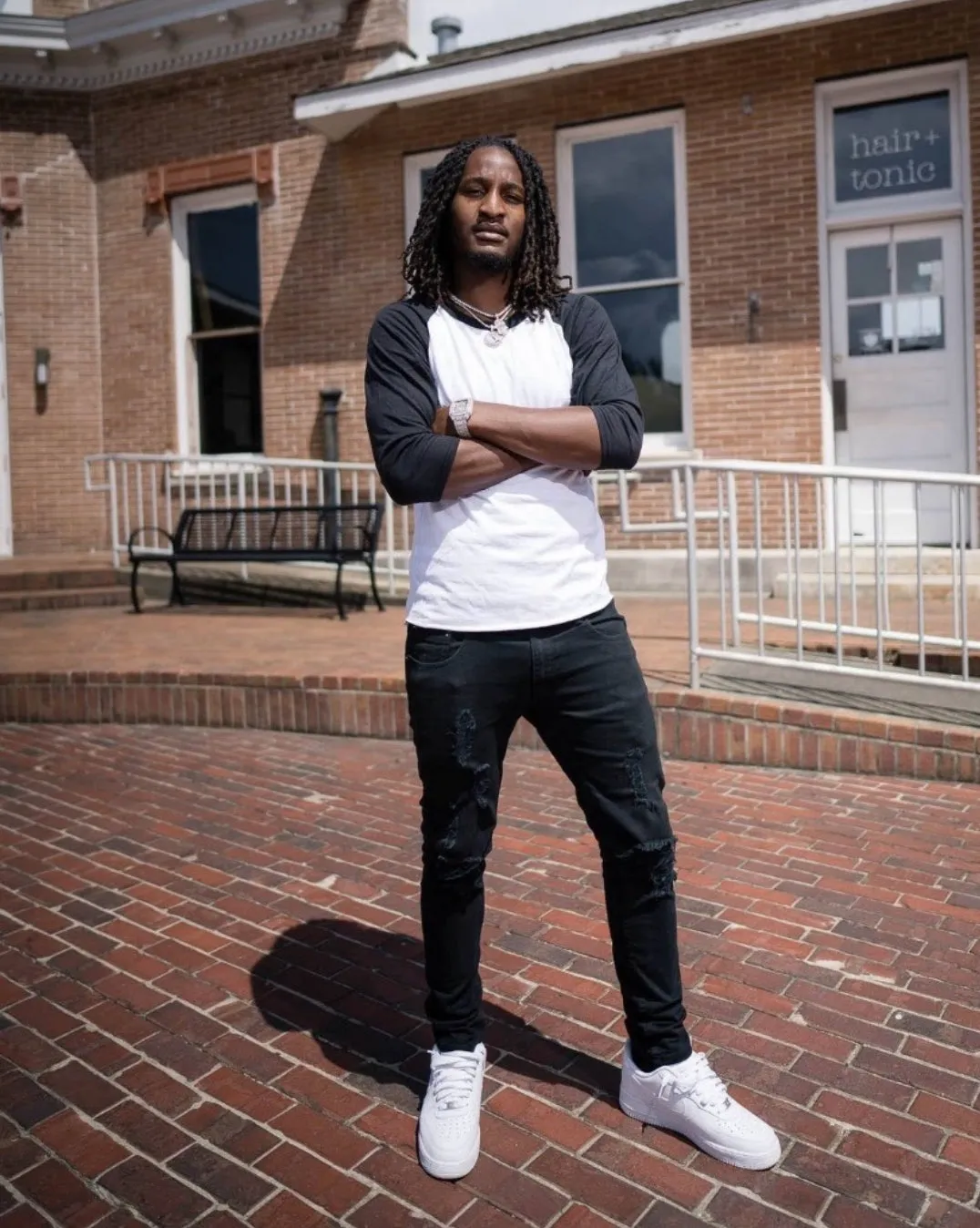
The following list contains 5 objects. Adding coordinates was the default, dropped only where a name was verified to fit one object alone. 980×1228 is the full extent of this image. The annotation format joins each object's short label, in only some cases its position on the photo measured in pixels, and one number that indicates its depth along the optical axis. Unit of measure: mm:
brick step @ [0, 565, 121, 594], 9836
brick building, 8844
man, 2033
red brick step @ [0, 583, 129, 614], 9430
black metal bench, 8438
